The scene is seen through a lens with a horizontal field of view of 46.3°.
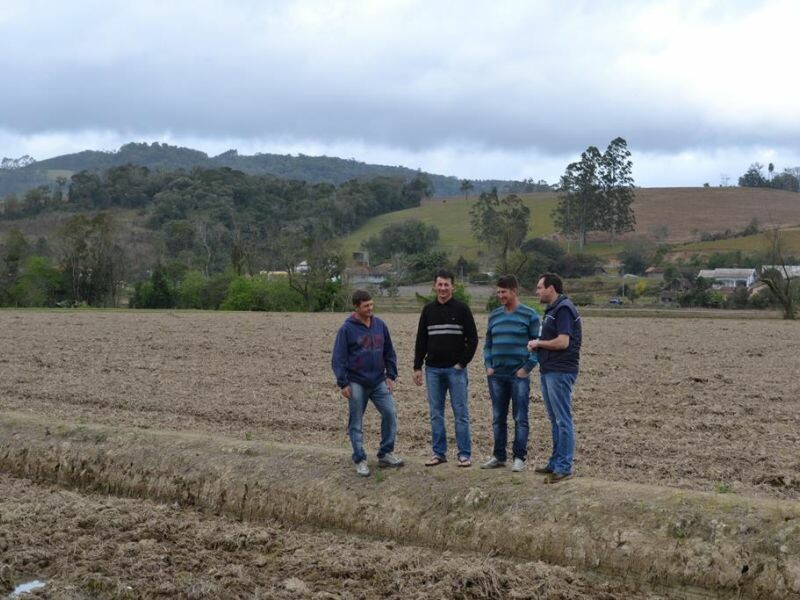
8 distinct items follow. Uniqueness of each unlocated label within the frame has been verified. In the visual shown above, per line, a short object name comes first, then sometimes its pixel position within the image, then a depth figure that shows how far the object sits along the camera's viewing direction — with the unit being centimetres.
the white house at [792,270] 6485
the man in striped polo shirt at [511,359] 992
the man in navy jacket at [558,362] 950
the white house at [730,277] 9562
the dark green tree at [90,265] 7788
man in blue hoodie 1013
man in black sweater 1014
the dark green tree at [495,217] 12344
